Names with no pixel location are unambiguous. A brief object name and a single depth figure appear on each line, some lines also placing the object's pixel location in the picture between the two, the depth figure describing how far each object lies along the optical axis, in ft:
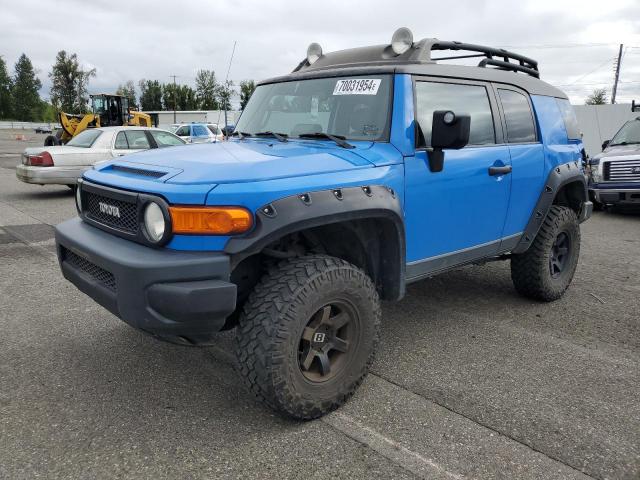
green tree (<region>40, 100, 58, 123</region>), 342.36
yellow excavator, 61.90
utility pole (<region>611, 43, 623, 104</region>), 134.00
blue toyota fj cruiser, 7.96
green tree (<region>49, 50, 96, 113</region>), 300.40
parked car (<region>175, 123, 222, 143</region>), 71.26
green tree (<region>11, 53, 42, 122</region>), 322.96
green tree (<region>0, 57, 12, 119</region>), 323.57
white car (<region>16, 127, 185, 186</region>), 34.94
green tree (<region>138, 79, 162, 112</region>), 306.35
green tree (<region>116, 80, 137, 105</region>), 303.23
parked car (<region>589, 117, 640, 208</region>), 30.66
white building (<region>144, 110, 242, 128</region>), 158.10
